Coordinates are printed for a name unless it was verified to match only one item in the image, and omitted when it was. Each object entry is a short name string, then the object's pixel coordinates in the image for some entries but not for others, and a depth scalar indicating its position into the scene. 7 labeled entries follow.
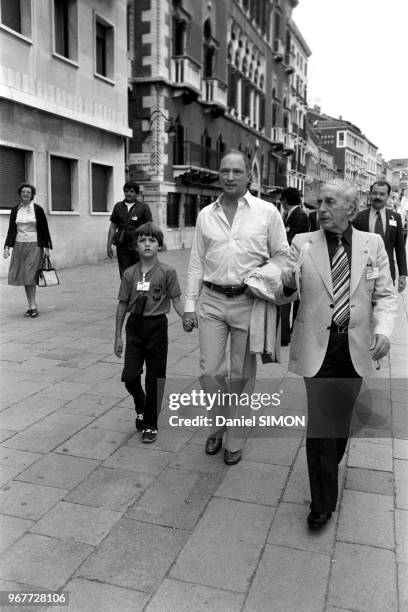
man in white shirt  3.84
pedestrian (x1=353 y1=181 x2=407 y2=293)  6.80
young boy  4.20
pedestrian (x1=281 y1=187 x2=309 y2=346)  7.00
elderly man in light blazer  3.08
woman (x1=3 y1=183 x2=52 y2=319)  8.73
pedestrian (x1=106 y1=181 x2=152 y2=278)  8.64
